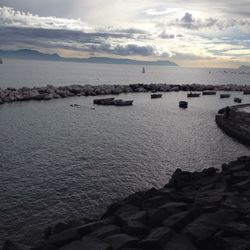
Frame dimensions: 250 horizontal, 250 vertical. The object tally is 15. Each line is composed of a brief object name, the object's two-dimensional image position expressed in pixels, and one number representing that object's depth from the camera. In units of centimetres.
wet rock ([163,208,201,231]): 1210
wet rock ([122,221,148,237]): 1197
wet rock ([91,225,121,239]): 1172
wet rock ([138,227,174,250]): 1064
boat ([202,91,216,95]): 8369
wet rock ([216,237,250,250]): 1009
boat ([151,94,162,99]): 7105
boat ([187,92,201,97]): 7652
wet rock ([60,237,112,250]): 1056
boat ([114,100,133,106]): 5595
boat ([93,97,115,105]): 5657
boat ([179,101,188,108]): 5813
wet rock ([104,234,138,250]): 1085
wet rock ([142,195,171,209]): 1471
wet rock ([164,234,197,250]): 1046
